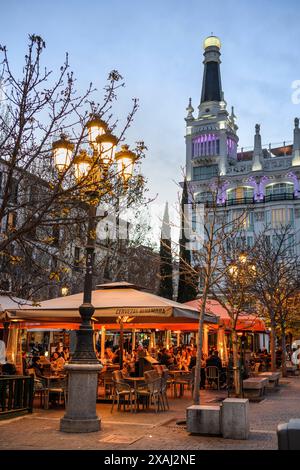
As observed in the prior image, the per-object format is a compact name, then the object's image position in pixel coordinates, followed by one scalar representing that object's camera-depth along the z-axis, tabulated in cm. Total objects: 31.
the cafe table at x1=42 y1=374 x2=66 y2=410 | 1222
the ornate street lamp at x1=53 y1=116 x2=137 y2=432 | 877
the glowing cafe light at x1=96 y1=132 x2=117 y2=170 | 945
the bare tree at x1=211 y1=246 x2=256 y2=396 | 1358
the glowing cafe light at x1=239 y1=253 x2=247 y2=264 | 1926
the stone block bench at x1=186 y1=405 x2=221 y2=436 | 856
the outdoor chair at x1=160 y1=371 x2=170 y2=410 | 1219
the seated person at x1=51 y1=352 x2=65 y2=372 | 1528
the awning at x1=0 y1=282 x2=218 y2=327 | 1161
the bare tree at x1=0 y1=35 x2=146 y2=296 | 809
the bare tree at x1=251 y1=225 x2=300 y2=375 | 2269
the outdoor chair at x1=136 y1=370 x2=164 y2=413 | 1153
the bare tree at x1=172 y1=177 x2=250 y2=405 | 1017
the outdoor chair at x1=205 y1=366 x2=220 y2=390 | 1745
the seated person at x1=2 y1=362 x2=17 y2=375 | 1312
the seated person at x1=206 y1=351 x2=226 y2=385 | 1758
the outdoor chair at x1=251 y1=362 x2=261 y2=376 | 2169
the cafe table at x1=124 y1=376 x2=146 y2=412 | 1170
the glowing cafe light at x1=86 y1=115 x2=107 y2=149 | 963
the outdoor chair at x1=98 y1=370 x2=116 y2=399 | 1351
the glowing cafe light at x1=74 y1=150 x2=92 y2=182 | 929
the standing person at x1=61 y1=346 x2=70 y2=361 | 1889
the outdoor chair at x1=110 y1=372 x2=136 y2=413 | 1154
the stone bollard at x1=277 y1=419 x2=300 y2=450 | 426
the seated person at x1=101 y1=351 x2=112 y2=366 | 1599
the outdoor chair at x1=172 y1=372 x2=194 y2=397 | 1492
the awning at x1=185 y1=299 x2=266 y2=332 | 1847
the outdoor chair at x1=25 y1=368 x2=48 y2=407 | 1229
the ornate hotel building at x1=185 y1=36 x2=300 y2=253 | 6494
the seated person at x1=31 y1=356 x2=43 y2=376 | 1327
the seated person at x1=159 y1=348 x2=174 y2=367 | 1806
